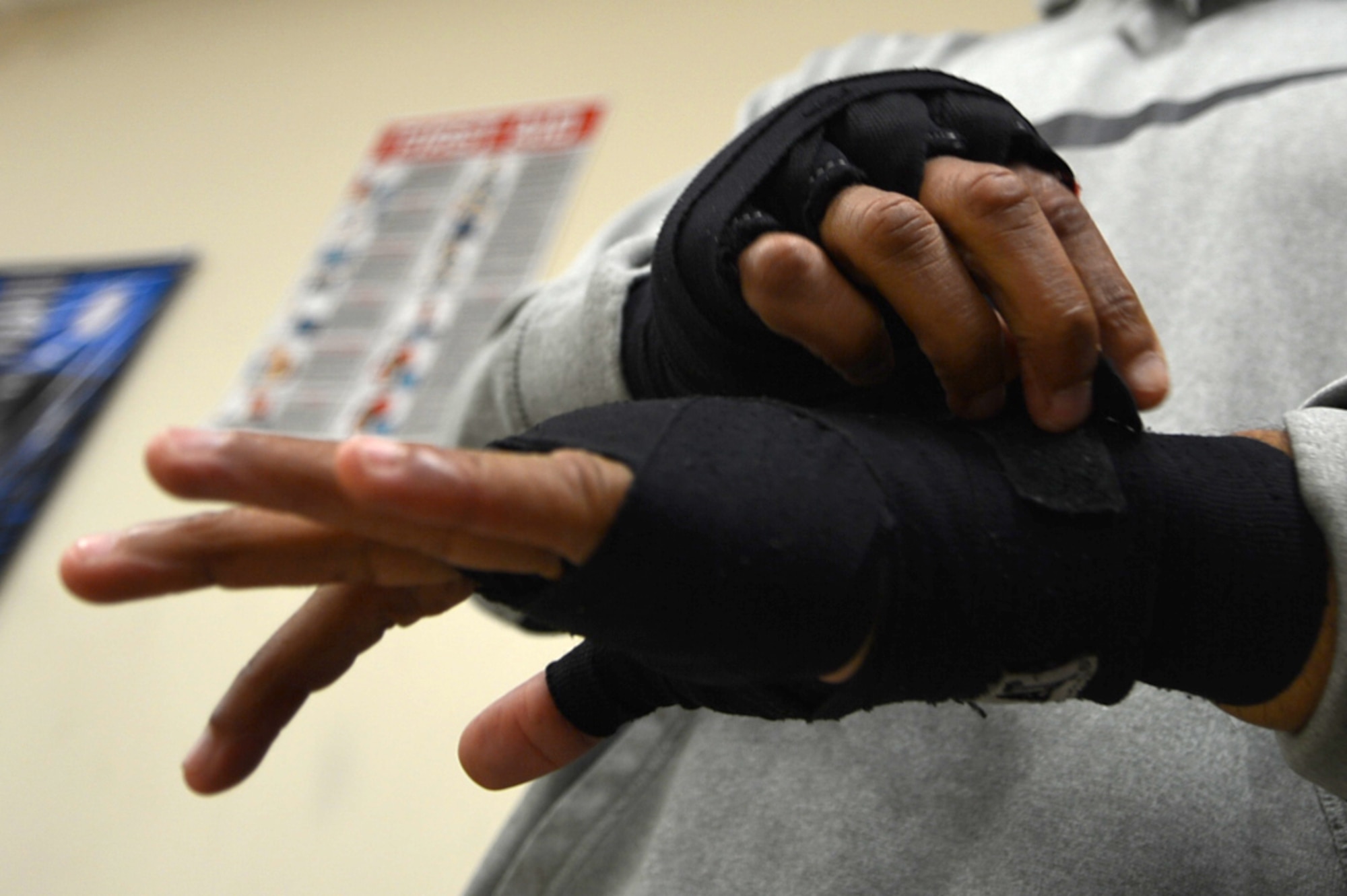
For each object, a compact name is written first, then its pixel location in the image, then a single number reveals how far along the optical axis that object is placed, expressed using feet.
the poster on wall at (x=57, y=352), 3.81
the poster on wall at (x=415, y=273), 3.68
